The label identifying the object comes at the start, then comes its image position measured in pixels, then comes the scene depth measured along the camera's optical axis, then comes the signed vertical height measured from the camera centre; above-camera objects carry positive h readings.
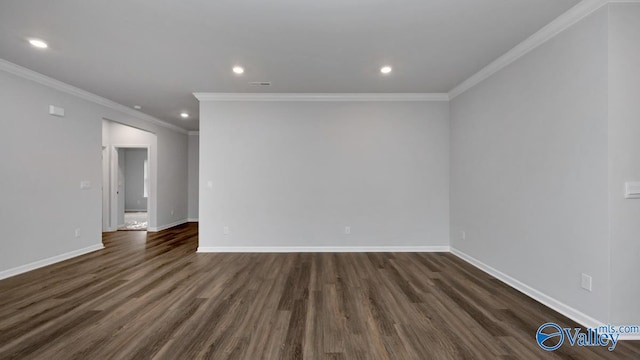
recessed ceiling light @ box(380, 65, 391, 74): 3.37 +1.48
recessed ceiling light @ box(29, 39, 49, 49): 2.72 +1.47
